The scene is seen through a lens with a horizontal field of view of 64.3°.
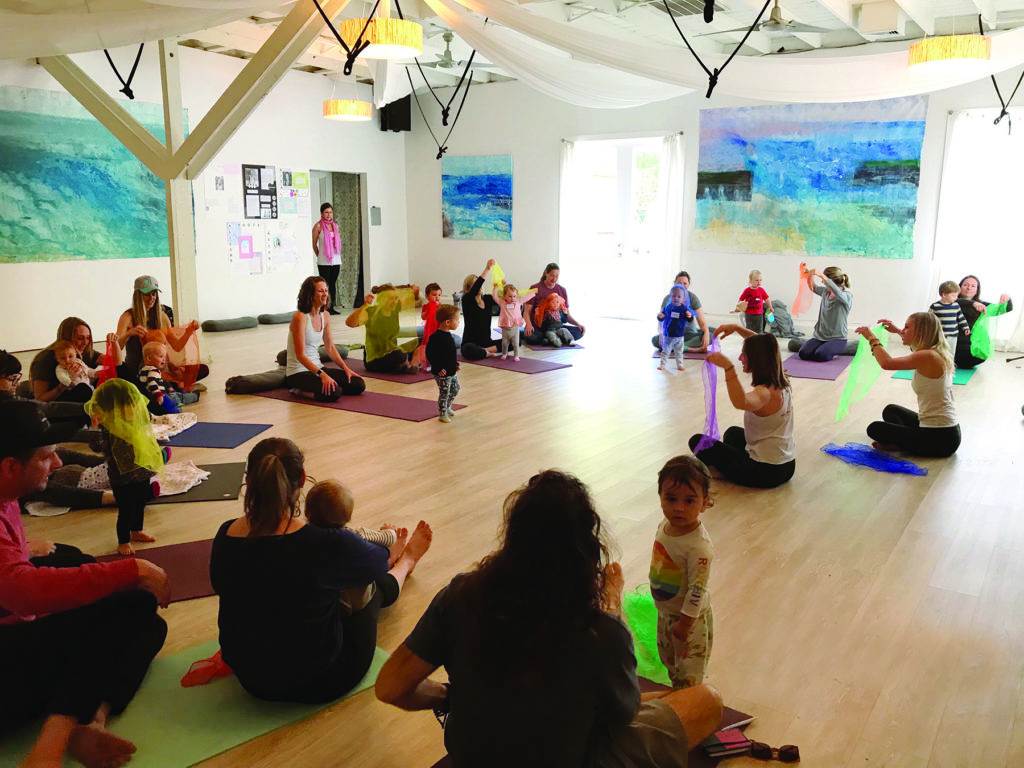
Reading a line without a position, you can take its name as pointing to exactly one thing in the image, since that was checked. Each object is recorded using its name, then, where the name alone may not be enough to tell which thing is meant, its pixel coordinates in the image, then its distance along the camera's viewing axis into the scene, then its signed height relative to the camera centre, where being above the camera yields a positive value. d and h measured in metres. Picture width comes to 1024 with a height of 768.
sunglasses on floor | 2.26 -1.42
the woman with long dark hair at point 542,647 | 1.43 -0.73
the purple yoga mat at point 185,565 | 3.20 -1.39
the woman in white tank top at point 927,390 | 4.92 -0.93
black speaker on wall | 12.91 +1.81
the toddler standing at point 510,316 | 8.30 -0.85
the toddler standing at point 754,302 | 8.60 -0.69
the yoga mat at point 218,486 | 4.24 -1.37
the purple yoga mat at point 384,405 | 6.08 -1.34
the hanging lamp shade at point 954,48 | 5.16 +1.19
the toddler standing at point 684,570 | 2.27 -0.94
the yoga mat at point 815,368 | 7.77 -1.29
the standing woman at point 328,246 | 10.58 -0.20
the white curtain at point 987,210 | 8.73 +0.30
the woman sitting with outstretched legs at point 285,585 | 2.23 -0.98
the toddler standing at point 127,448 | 3.37 -0.92
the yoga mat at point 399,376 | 7.32 -1.31
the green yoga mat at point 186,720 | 2.25 -1.42
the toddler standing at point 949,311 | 7.51 -0.67
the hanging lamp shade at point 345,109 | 9.57 +1.41
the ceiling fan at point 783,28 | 8.56 +2.21
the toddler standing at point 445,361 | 5.87 -0.92
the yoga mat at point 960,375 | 7.53 -1.28
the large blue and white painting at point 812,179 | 9.31 +0.68
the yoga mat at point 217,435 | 5.25 -1.35
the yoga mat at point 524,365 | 7.91 -1.30
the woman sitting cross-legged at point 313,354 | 6.37 -0.98
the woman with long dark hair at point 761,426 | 4.30 -1.03
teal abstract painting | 8.34 +0.43
